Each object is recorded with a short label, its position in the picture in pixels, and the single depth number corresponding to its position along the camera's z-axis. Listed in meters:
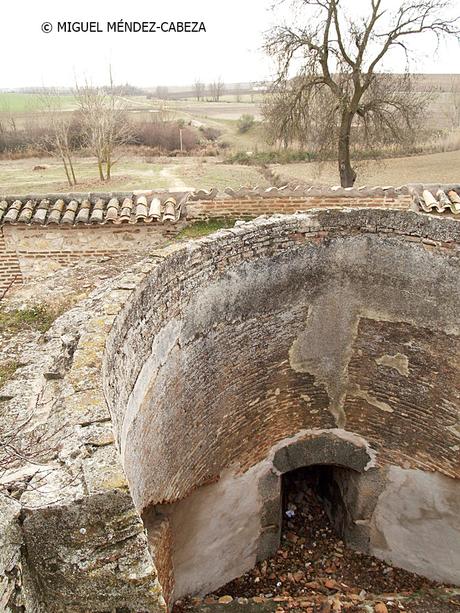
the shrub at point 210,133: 36.91
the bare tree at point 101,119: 24.05
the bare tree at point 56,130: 25.67
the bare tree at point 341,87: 14.45
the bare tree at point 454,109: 36.69
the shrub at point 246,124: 38.16
